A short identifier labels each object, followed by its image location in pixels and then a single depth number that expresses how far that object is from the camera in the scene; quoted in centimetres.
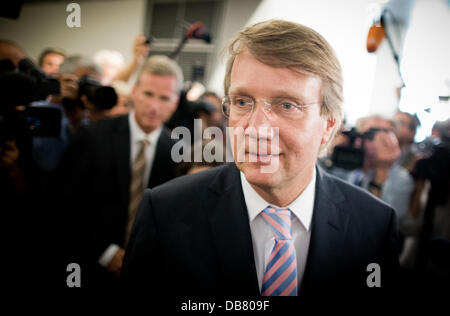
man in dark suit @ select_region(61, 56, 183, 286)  125
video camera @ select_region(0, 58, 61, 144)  93
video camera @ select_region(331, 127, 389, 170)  144
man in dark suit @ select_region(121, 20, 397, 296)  73
